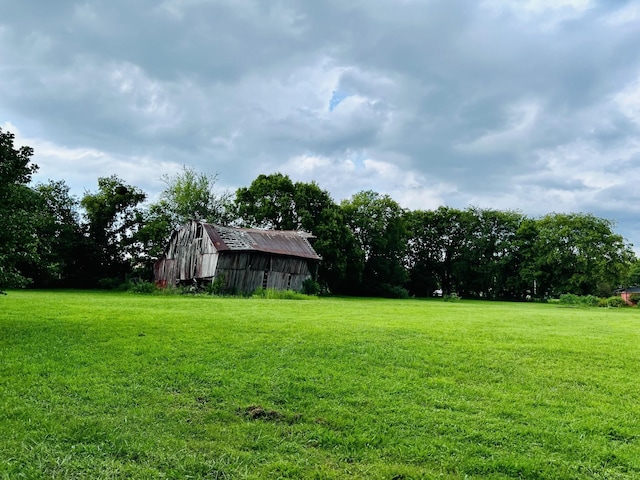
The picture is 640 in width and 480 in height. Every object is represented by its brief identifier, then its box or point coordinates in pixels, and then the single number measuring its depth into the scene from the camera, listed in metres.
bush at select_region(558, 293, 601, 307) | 47.98
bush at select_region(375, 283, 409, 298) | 60.94
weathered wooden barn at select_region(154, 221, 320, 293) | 39.16
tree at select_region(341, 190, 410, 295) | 61.82
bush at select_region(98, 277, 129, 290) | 45.97
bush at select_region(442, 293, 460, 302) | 55.28
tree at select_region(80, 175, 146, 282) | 49.28
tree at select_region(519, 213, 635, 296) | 63.06
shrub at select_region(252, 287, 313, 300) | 36.28
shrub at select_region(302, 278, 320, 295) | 44.19
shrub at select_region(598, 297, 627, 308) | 47.76
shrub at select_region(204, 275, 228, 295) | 37.71
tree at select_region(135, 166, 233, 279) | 56.70
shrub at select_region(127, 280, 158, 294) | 39.50
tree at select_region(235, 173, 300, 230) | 54.69
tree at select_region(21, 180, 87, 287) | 43.97
